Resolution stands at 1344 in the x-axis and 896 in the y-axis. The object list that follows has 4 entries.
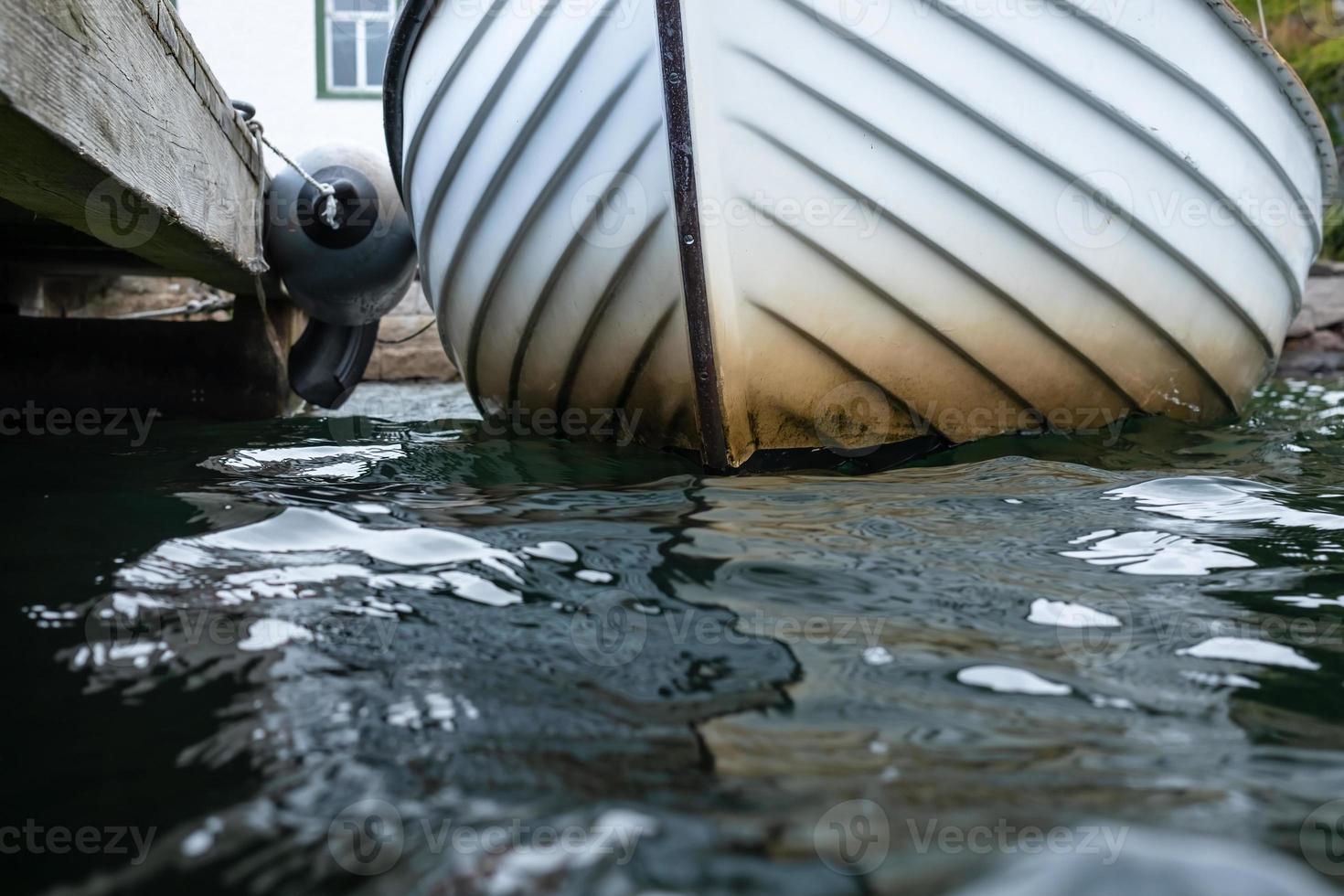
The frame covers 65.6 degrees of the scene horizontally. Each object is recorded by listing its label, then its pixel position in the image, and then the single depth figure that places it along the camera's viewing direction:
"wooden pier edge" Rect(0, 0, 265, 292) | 1.34
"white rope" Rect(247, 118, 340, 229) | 3.23
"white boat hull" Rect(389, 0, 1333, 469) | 2.10
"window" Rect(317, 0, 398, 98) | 8.21
